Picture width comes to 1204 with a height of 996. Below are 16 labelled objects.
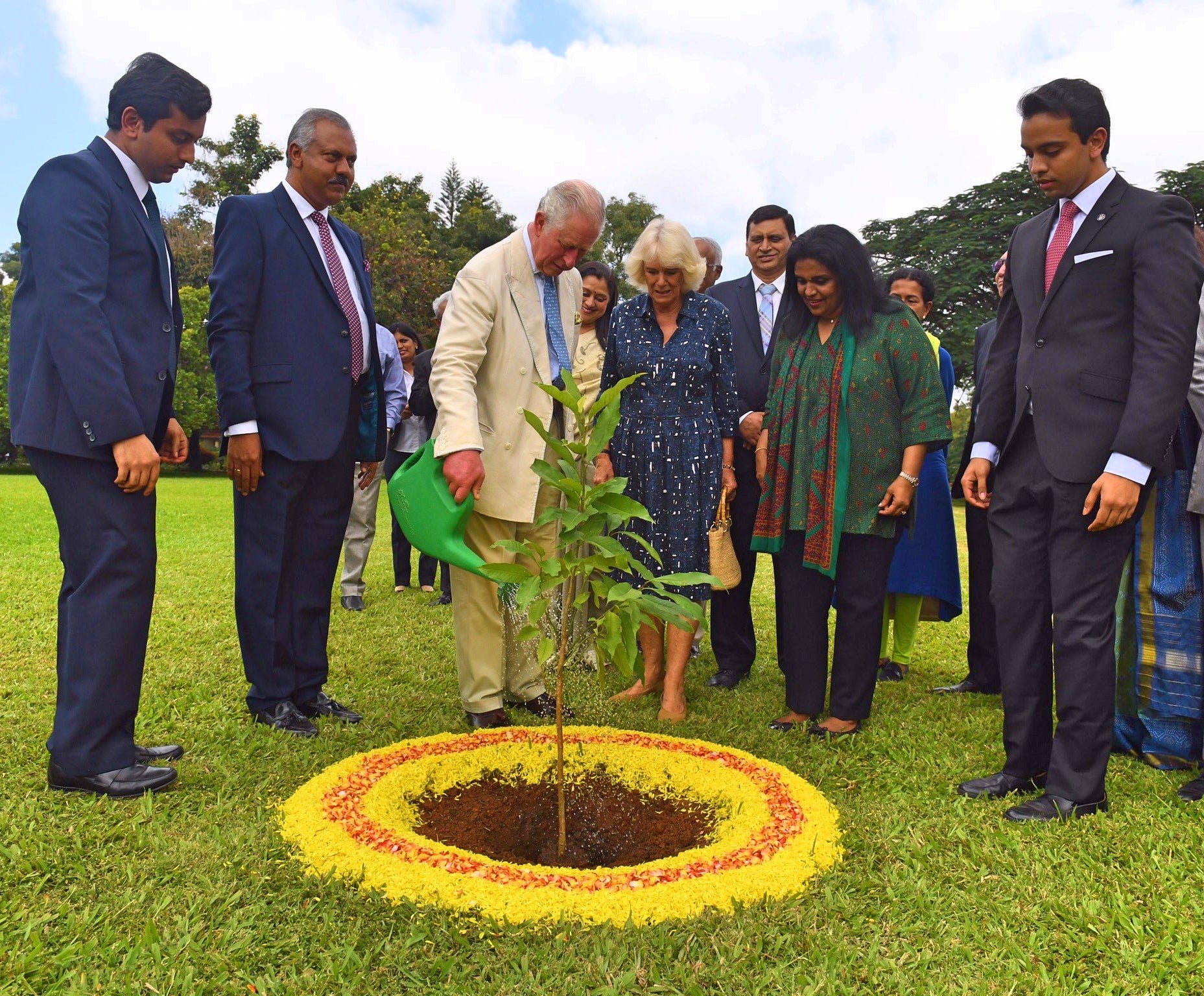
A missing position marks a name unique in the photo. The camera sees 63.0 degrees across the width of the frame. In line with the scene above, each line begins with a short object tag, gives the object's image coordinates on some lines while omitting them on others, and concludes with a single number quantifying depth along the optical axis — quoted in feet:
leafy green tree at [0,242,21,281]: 242.99
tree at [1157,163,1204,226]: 92.12
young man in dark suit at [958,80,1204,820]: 10.34
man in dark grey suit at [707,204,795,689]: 16.92
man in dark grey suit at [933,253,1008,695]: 16.75
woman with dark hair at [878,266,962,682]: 17.21
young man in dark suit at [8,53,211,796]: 10.23
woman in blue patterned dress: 14.44
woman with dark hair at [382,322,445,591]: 25.17
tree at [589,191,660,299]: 145.69
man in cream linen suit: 13.12
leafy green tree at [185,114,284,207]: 107.45
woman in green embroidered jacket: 13.67
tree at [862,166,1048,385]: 96.94
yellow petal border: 8.12
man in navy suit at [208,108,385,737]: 13.03
